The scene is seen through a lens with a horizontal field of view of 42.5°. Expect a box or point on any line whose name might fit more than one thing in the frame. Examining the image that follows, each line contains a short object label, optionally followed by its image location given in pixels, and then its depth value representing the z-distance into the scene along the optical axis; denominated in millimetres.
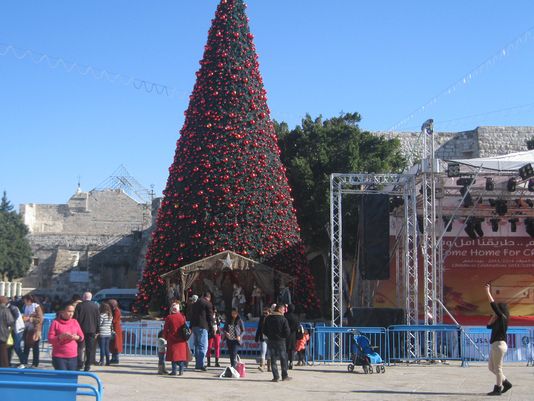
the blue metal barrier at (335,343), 15148
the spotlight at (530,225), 21172
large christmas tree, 19125
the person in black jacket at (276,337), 11641
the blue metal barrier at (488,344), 15523
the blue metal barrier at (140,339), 16266
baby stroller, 13359
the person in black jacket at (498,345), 10266
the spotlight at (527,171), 15859
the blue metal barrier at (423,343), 15285
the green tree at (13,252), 41875
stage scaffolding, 16172
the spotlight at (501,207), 19422
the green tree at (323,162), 27016
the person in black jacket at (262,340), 12875
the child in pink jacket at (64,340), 8949
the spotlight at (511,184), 17656
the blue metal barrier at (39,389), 6180
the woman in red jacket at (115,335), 13977
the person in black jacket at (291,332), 13352
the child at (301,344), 14001
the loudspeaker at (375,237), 18312
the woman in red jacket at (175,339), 11992
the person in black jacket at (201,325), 13227
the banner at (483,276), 23078
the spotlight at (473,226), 21500
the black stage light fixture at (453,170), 16766
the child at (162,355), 12711
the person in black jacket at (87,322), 12570
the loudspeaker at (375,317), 16750
